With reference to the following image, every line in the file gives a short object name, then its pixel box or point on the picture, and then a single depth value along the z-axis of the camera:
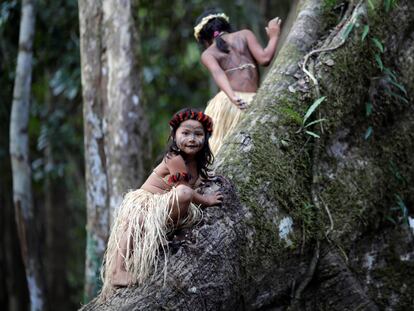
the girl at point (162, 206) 5.88
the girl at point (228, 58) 9.38
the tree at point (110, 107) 11.66
